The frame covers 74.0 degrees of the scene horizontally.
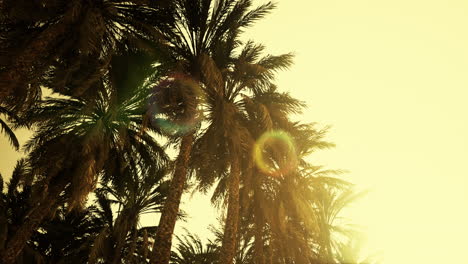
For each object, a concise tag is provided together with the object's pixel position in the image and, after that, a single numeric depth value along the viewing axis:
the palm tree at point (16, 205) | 15.23
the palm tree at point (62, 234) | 17.73
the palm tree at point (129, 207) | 13.66
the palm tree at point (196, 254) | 18.94
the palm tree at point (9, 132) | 14.90
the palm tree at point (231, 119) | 11.20
